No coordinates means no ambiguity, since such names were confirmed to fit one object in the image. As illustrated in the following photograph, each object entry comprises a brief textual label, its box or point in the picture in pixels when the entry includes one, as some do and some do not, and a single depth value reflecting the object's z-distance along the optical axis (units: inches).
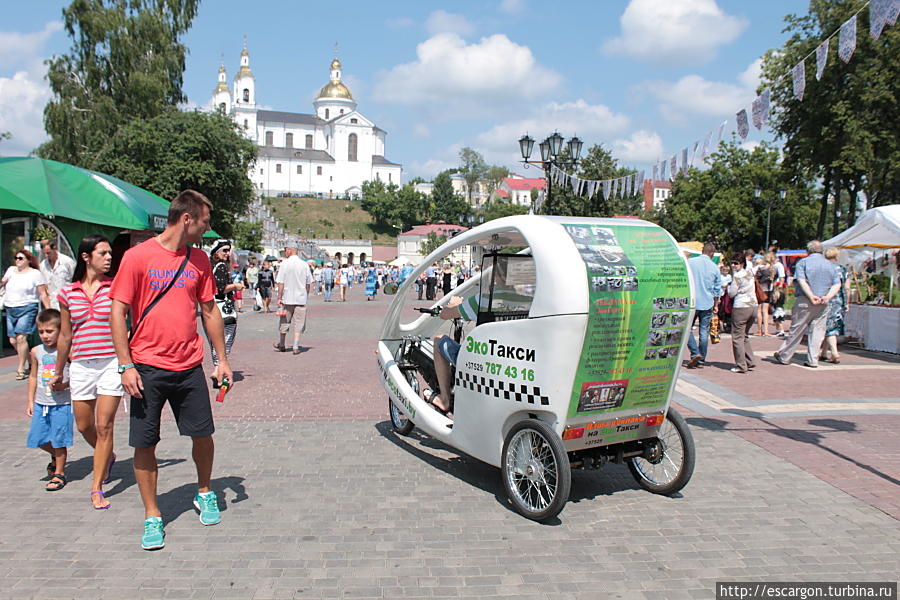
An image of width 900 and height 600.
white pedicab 162.1
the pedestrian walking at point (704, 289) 399.9
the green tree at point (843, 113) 1124.8
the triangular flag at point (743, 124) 408.2
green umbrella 487.8
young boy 193.8
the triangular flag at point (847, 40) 301.6
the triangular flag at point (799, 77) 342.0
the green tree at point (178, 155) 1267.2
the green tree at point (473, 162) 5009.8
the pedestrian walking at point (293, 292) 469.4
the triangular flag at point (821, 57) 325.4
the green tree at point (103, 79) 1309.1
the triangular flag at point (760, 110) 386.9
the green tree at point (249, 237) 2101.6
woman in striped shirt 179.5
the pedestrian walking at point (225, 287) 364.2
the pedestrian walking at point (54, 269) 382.9
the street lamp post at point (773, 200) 1510.1
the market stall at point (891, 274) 486.0
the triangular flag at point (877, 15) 264.5
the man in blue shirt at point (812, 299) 404.2
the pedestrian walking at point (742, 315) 397.4
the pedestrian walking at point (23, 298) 360.8
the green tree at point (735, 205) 2028.8
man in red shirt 153.3
